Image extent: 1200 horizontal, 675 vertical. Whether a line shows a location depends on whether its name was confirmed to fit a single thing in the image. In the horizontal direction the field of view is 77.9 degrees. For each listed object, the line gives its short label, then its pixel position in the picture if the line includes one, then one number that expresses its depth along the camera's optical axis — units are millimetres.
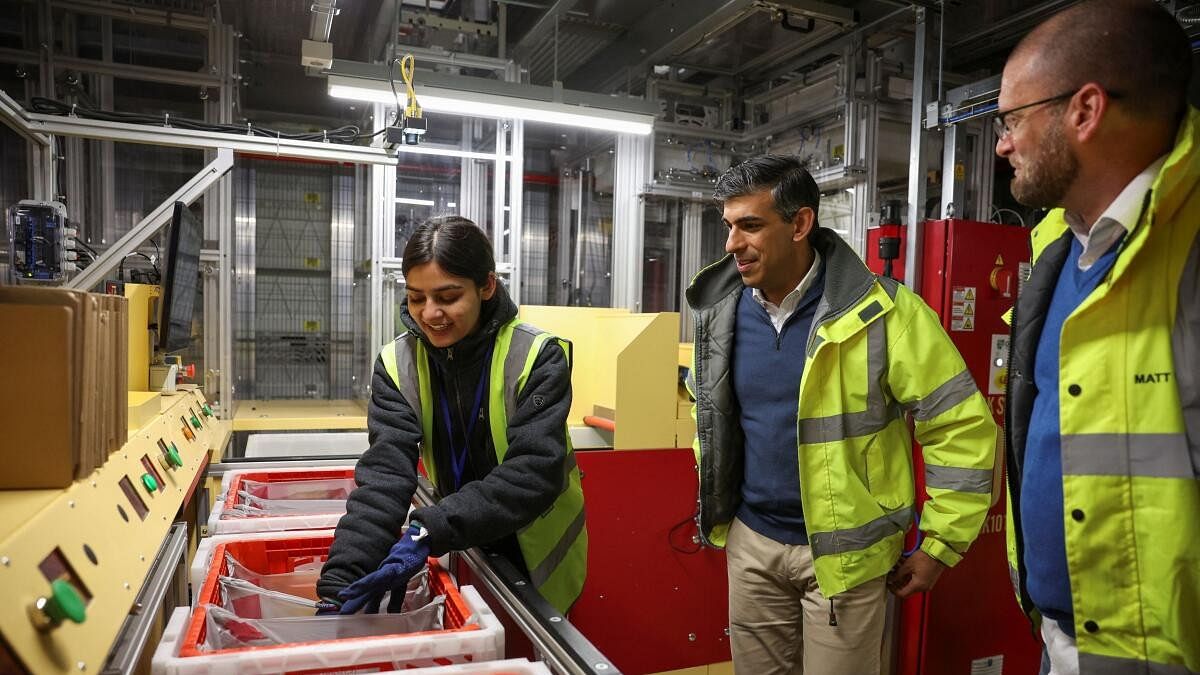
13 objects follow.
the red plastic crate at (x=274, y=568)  1104
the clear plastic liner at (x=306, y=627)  1170
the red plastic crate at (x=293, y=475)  2189
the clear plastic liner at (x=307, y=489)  2139
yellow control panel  819
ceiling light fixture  3570
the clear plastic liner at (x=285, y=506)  1840
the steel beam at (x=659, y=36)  3928
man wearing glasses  1053
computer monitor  2459
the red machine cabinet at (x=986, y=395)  2904
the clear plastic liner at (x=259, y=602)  1348
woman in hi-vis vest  1371
